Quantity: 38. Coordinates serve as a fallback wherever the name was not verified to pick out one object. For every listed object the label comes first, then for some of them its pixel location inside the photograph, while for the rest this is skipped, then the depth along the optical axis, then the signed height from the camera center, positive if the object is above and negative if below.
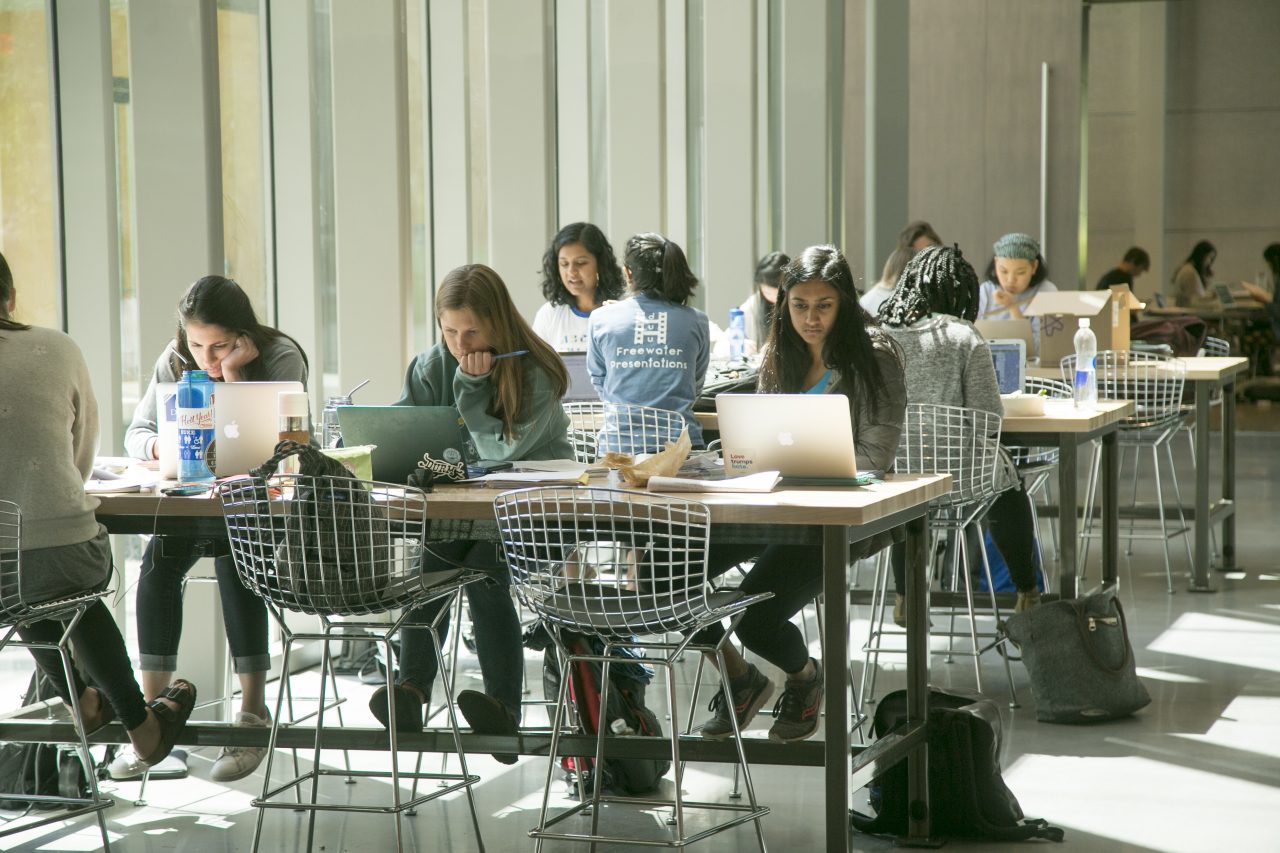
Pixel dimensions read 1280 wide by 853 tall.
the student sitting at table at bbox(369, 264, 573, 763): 7.52 -0.32
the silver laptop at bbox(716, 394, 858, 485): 6.67 -0.36
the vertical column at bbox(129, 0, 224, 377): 8.73 +0.45
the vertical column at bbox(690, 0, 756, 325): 18.61 +0.85
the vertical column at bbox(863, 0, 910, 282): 21.55 +1.13
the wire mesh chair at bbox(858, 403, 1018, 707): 9.36 -0.56
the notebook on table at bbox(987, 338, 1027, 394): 11.02 -0.32
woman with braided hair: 9.66 -0.26
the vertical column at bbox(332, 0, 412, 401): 10.52 +0.34
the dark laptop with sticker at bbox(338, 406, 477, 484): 7.07 -0.37
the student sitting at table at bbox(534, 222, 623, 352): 12.70 +0.00
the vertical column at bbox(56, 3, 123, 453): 8.98 +0.30
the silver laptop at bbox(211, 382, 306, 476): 7.12 -0.34
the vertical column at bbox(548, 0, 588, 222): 15.94 +1.00
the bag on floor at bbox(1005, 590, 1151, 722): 9.05 -1.19
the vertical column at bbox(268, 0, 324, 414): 10.59 +0.50
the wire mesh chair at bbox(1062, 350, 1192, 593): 13.24 -0.53
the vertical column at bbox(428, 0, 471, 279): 12.29 +0.63
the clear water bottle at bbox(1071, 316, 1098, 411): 10.65 -0.37
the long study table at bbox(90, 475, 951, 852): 6.11 -0.55
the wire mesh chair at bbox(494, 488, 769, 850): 6.07 -0.66
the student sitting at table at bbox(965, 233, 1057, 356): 14.15 +0.04
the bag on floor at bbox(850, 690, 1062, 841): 6.98 -1.23
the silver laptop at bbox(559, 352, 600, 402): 11.18 -0.38
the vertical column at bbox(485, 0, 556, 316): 12.46 +0.68
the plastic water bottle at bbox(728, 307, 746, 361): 14.74 -0.27
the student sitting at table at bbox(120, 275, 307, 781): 7.66 -0.69
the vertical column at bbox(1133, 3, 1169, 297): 33.53 +1.70
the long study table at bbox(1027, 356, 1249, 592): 13.17 -0.80
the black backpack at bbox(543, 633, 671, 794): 7.25 -1.08
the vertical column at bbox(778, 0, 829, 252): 20.77 +1.30
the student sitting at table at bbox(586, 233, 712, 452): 11.03 -0.22
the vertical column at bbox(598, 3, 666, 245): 15.83 +0.91
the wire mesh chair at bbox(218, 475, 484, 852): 6.37 -0.59
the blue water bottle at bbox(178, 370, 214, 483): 7.25 -0.35
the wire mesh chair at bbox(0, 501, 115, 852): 6.55 -0.74
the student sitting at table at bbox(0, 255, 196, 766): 6.63 -0.52
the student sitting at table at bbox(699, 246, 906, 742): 7.14 -0.30
